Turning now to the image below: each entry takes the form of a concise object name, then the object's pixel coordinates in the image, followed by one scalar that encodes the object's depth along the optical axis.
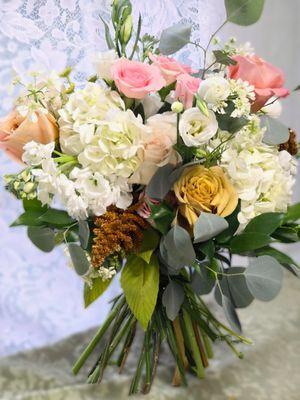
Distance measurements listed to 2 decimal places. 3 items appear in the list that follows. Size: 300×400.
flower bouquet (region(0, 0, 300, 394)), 0.74
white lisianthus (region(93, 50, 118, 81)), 0.79
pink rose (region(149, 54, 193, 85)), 0.79
